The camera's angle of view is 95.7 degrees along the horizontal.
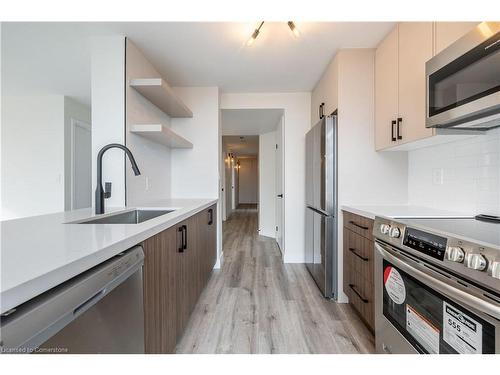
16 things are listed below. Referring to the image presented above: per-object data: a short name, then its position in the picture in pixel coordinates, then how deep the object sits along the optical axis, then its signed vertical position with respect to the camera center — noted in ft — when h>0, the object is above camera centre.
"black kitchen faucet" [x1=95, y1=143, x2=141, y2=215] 4.91 +0.05
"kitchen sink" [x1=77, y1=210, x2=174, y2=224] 4.81 -0.80
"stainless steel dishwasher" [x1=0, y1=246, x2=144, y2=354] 1.45 -1.07
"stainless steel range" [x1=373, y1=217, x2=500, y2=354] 2.39 -1.32
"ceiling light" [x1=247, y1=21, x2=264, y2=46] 5.69 +3.81
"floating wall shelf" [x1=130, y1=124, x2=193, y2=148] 6.32 +1.51
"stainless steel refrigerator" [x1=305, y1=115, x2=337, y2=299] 6.93 -0.67
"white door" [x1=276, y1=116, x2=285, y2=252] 11.05 +0.04
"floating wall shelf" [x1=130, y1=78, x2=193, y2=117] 6.32 +2.80
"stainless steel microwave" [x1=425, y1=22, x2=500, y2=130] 3.22 +1.64
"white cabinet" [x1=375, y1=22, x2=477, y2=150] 4.41 +2.52
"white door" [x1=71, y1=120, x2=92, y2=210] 12.42 +1.12
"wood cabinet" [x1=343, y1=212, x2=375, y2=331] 5.07 -2.10
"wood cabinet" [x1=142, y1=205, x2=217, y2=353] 3.33 -1.84
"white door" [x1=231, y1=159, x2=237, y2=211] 30.04 -0.50
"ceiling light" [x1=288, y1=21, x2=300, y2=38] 5.57 +3.89
